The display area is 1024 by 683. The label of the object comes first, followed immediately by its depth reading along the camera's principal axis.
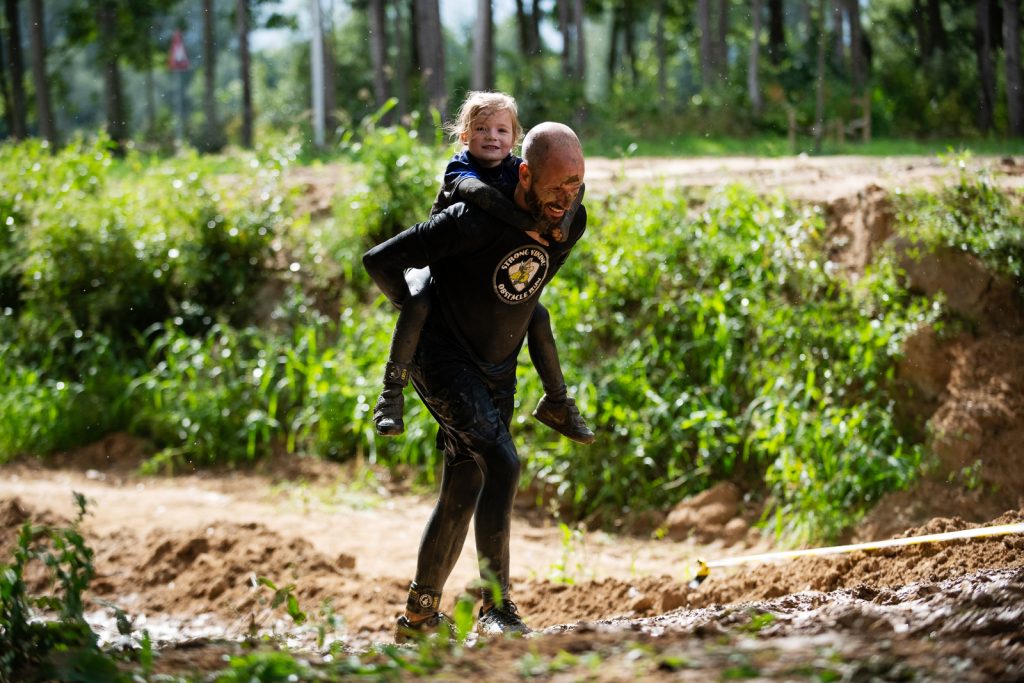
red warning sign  23.55
